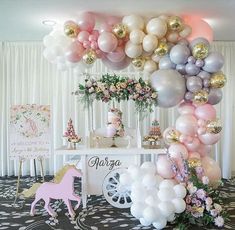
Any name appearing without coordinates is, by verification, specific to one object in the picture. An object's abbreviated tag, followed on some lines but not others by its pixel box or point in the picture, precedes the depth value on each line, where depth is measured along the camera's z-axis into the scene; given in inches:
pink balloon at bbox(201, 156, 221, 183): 144.8
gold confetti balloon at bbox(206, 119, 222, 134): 140.0
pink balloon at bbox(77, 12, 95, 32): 147.9
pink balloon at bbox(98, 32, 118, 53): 145.4
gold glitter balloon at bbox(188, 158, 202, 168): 138.1
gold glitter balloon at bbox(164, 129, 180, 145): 144.2
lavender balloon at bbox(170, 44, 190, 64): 140.6
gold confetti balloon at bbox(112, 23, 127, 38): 147.6
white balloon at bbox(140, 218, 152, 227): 122.1
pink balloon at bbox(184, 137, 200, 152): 143.8
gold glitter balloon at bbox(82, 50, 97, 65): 150.2
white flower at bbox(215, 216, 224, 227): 122.7
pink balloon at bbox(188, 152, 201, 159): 143.7
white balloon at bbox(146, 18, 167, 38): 144.3
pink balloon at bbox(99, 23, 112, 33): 150.7
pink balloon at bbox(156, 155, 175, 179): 138.2
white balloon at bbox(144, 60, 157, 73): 156.0
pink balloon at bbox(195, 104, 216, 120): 143.1
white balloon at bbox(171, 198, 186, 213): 120.1
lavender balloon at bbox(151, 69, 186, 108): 141.3
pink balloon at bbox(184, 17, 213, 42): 150.1
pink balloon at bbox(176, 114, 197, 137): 141.3
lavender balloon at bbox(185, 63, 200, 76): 142.3
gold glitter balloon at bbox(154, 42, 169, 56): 147.6
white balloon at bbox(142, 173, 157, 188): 125.6
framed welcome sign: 154.1
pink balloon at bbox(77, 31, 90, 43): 150.9
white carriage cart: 147.3
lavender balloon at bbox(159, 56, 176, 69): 147.6
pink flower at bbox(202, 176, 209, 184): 129.5
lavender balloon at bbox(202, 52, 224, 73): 139.7
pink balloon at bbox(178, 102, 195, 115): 148.3
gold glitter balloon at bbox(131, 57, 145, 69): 156.8
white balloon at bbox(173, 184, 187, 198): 122.5
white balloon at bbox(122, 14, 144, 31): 147.9
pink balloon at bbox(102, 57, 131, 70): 161.2
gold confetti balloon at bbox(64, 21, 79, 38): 149.8
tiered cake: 159.0
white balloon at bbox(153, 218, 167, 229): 119.9
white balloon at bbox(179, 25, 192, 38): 149.3
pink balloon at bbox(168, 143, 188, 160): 140.0
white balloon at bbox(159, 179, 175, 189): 123.5
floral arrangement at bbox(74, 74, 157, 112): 149.6
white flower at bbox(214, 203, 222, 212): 125.6
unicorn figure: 133.7
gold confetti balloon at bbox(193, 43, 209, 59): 138.9
